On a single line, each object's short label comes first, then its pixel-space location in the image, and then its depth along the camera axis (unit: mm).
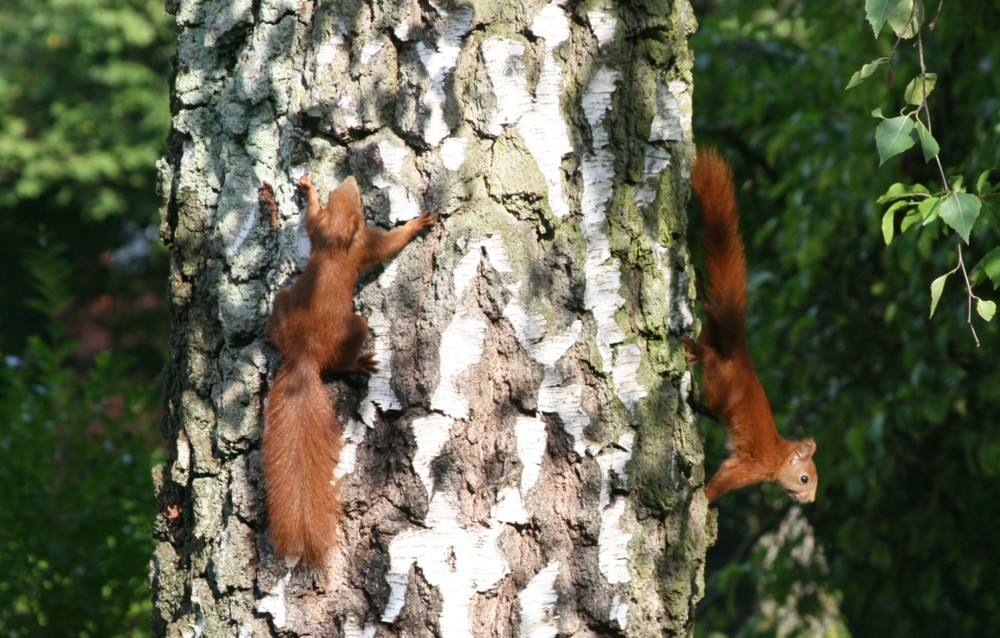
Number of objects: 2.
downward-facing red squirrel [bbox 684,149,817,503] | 12279
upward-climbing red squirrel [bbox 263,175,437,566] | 11679
